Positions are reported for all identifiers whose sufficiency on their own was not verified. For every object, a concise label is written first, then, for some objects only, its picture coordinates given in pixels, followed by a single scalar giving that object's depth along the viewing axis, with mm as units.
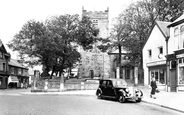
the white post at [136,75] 33775
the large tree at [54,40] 37531
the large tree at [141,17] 39344
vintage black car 16650
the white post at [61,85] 30059
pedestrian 18394
